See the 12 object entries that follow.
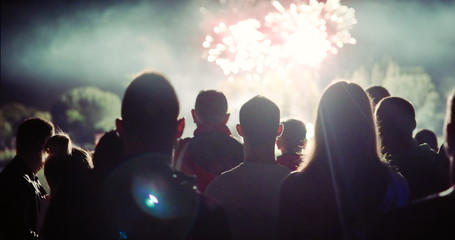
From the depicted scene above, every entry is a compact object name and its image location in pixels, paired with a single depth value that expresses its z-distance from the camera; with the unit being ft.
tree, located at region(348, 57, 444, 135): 231.30
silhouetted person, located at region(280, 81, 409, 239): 10.09
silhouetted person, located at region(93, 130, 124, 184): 10.77
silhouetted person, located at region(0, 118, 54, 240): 15.30
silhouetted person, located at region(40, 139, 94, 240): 9.30
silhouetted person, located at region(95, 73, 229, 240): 8.65
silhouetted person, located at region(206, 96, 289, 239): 12.87
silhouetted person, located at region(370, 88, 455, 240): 7.15
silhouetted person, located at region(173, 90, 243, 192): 15.46
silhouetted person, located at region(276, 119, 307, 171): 16.91
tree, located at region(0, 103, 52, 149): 363.97
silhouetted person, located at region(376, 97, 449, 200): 14.15
